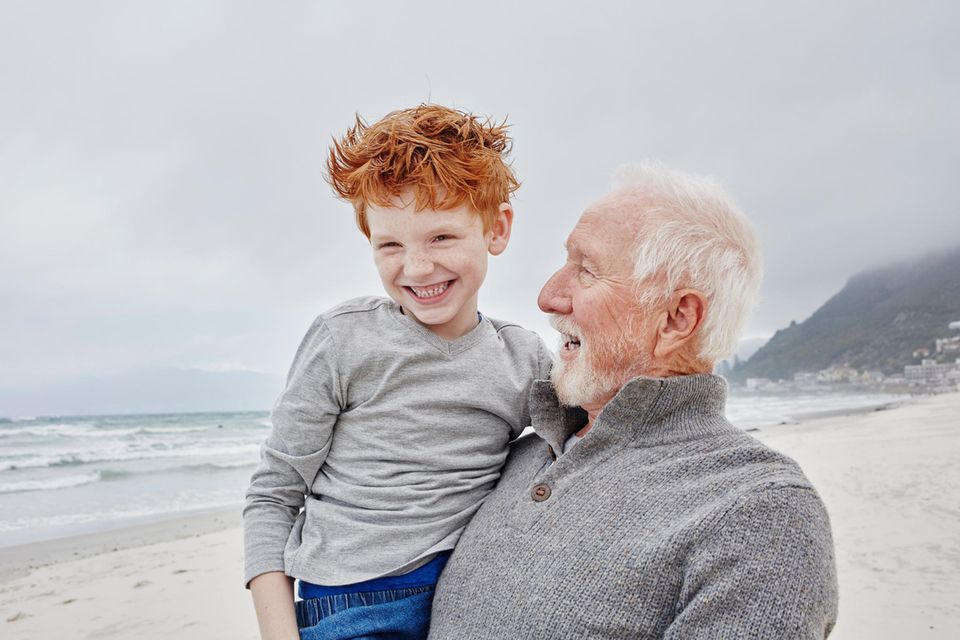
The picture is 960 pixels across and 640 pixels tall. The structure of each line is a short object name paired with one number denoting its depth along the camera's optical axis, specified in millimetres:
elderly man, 1270
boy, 1648
